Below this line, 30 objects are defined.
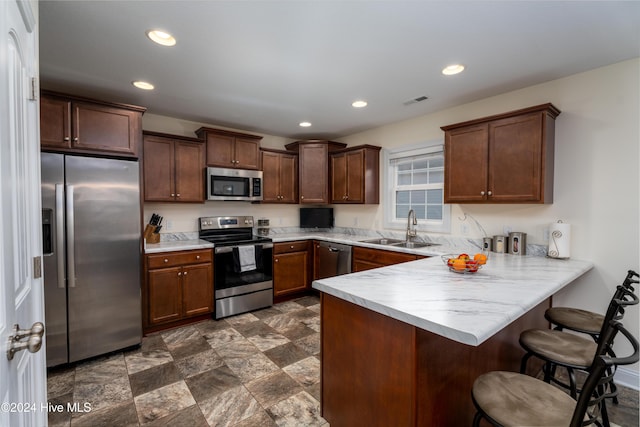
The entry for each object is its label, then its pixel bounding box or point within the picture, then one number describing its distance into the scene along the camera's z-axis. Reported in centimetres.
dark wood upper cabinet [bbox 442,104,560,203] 244
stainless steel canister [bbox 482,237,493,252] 294
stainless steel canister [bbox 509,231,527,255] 272
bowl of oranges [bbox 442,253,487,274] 191
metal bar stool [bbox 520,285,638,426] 142
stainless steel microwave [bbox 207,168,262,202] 365
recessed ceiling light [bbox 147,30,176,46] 189
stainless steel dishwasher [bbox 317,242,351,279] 375
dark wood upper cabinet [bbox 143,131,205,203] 326
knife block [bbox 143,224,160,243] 334
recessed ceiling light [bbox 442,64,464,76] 233
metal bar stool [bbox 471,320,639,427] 93
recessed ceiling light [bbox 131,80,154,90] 264
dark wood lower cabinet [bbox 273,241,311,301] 392
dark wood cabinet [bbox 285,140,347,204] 441
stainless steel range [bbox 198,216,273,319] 342
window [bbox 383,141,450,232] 355
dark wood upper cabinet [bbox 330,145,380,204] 404
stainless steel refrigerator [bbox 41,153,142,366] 229
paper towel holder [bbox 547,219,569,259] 248
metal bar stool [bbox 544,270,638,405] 179
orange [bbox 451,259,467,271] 192
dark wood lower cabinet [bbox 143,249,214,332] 297
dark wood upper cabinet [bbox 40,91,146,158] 236
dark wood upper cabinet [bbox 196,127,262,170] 364
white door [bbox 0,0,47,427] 85
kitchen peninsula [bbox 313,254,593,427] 123
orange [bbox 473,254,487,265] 192
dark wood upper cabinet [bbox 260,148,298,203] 421
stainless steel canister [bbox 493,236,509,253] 282
